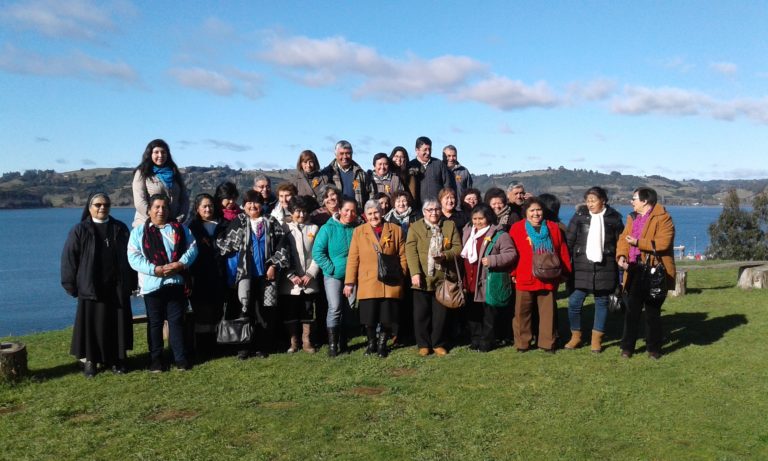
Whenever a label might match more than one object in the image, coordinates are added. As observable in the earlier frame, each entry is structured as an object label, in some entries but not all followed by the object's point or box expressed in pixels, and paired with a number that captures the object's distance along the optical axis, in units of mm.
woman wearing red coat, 7535
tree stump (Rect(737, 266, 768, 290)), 11930
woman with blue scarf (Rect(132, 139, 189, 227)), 7465
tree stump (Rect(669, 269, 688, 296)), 11641
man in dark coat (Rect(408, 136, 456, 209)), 9641
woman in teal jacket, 7727
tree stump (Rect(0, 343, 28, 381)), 6672
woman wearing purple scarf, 7105
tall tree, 45656
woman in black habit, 6871
